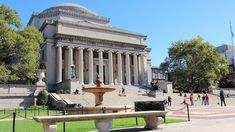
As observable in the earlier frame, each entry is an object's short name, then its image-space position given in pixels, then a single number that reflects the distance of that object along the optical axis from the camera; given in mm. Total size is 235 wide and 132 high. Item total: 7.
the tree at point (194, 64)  44609
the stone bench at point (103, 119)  6754
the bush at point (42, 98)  25337
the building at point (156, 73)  84162
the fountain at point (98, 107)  14340
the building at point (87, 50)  38781
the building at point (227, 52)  73400
